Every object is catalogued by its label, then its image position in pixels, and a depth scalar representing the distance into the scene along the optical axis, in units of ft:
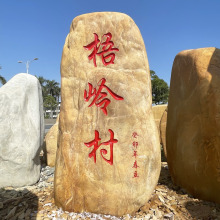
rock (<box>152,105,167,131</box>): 29.68
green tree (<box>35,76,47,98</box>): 108.99
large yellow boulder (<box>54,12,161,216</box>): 8.96
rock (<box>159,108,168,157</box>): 17.37
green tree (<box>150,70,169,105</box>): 74.38
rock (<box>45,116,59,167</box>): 15.79
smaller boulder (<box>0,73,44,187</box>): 11.98
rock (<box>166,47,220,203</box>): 9.41
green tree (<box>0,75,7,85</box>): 58.13
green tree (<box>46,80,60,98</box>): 120.67
